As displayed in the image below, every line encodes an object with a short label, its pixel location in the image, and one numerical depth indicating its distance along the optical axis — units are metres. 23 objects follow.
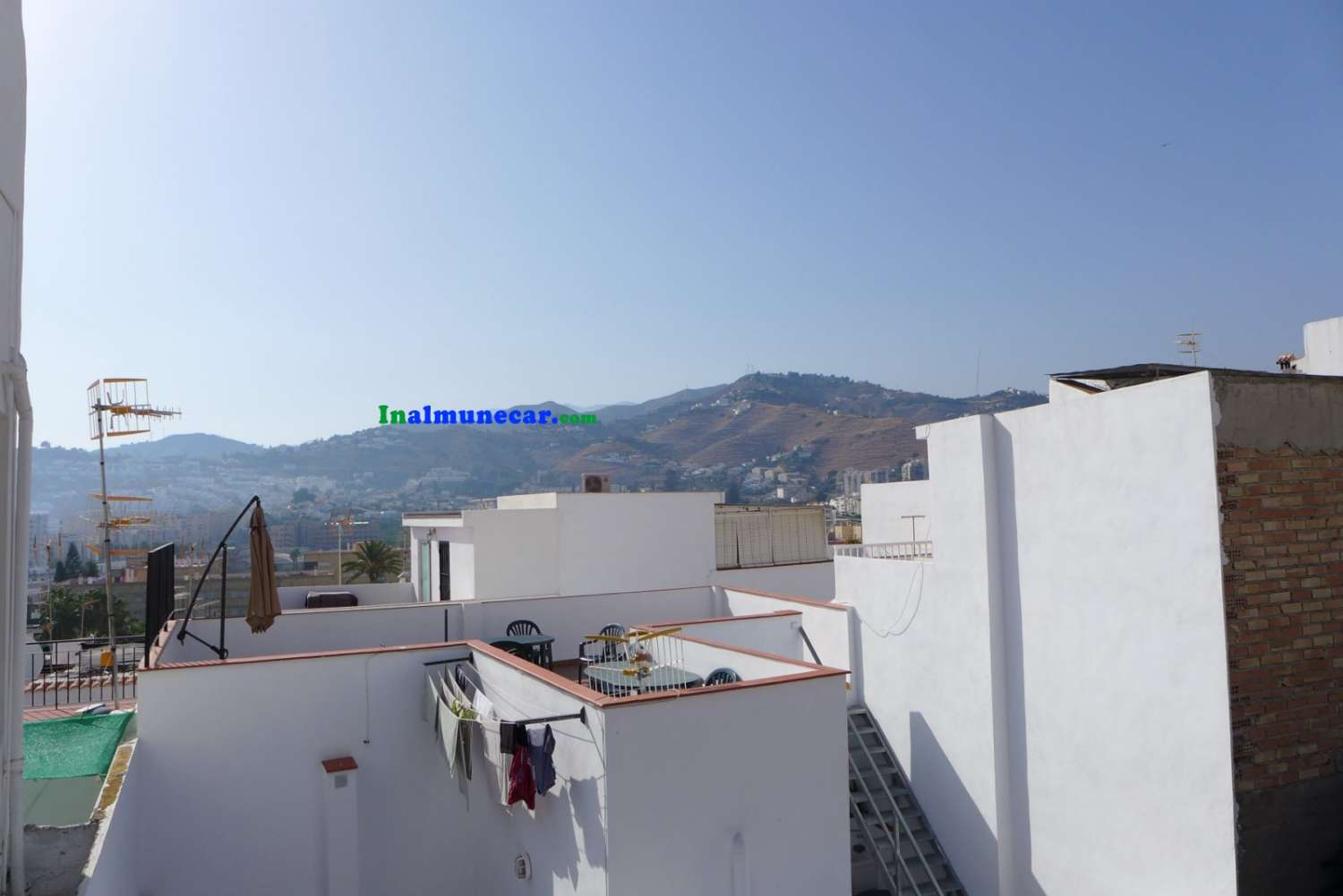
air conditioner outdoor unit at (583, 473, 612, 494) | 22.48
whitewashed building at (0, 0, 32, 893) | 5.70
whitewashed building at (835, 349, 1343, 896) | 8.20
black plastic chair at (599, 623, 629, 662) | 12.06
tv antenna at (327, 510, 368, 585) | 31.82
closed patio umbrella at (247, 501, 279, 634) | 10.42
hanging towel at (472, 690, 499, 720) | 9.21
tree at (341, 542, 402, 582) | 38.25
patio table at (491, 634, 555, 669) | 12.17
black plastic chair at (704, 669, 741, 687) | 10.37
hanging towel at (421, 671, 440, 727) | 10.64
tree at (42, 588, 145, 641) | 41.84
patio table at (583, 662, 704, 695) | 9.59
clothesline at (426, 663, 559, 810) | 8.46
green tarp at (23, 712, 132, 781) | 8.32
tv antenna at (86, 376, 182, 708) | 23.59
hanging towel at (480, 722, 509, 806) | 9.23
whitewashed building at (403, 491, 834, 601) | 18.97
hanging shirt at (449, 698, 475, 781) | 9.41
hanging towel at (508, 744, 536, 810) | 8.56
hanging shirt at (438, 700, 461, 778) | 9.65
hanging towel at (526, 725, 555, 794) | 8.42
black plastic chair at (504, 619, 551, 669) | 13.31
